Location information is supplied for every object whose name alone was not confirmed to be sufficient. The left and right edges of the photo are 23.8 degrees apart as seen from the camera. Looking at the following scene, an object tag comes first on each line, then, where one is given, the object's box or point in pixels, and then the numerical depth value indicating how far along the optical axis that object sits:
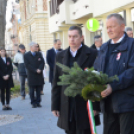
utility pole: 10.89
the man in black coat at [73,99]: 4.11
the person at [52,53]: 10.89
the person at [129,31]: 8.08
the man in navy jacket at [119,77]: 3.48
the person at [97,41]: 8.84
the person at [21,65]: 11.59
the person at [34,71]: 9.80
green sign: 16.40
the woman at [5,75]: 9.51
